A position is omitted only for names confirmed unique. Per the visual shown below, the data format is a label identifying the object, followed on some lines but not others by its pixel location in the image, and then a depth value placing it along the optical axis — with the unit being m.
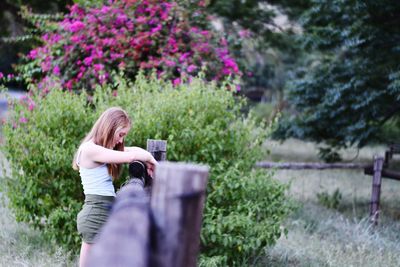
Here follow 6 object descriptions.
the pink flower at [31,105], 5.80
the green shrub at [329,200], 9.56
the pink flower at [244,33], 10.49
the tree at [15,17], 15.90
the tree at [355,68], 8.52
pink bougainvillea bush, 8.14
